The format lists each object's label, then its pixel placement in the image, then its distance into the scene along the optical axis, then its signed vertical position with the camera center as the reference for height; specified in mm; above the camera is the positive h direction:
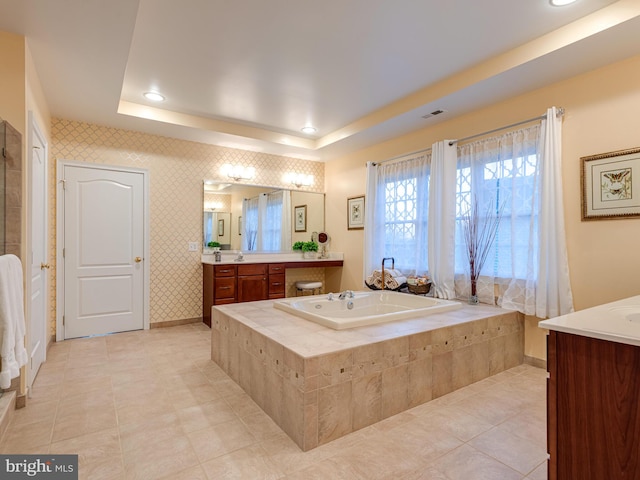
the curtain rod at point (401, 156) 4117 +1078
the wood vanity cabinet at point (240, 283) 4301 -586
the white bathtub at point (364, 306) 2600 -641
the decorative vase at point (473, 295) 3429 -568
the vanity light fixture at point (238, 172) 4883 +984
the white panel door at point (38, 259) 2604 -172
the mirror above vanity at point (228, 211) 4750 +412
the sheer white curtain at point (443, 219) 3703 +230
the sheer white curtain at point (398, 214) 4148 +331
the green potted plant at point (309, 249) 5504 -159
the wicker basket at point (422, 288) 3859 -560
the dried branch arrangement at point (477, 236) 3379 +33
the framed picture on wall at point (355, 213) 5094 +407
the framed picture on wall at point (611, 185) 2488 +415
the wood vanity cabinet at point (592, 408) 1176 -623
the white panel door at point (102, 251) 3869 -136
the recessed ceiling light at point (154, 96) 3523 +1511
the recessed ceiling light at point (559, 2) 2156 +1513
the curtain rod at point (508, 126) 2871 +1080
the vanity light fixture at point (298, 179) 5469 +981
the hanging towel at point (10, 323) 1807 -468
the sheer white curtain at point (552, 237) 2814 +19
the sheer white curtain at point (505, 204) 3061 +346
